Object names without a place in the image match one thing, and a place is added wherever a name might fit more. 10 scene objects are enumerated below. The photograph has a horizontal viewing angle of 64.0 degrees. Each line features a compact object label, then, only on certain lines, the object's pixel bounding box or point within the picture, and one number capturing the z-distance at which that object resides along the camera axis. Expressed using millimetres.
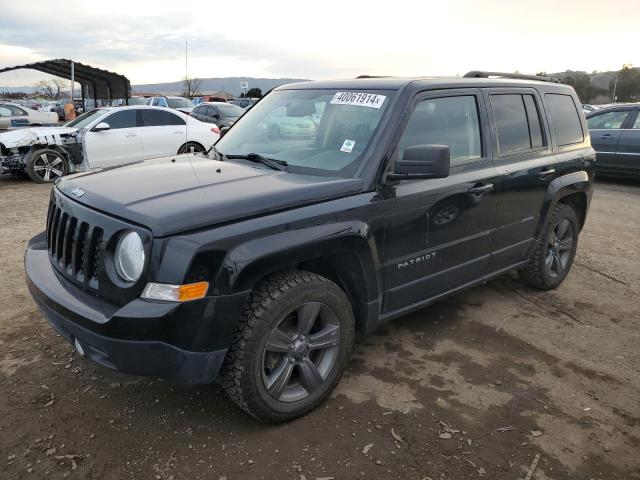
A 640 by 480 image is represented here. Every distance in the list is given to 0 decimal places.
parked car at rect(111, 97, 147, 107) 22608
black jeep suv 2326
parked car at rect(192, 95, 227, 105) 31591
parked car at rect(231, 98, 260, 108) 32344
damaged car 9680
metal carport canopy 20047
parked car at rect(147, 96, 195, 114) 23142
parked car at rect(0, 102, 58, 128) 16859
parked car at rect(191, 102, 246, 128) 16378
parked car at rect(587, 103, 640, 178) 10211
